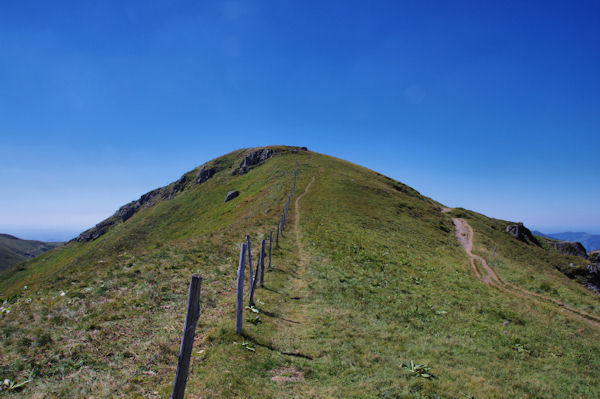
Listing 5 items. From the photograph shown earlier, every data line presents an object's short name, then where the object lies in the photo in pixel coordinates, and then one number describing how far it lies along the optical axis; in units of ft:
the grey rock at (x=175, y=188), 459.60
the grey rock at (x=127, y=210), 484.21
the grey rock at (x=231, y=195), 287.89
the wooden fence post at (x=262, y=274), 63.33
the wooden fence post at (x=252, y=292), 50.28
